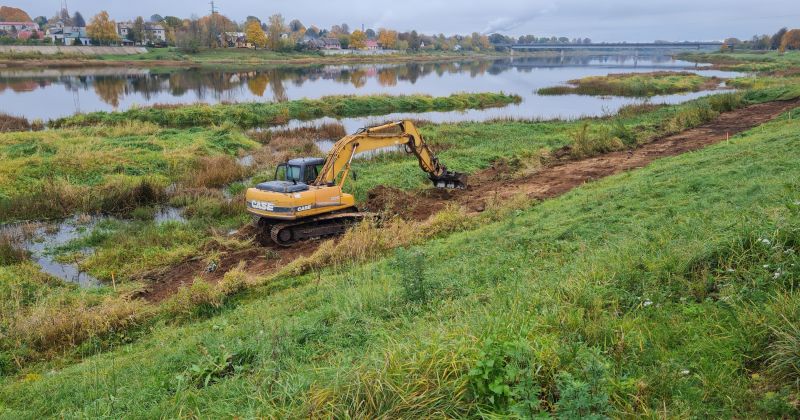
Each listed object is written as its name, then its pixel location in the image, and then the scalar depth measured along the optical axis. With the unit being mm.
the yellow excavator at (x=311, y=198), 12906
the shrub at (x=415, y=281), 6789
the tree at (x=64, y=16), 172125
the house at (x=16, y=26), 145100
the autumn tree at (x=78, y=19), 169550
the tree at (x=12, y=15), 174000
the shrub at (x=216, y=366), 5476
